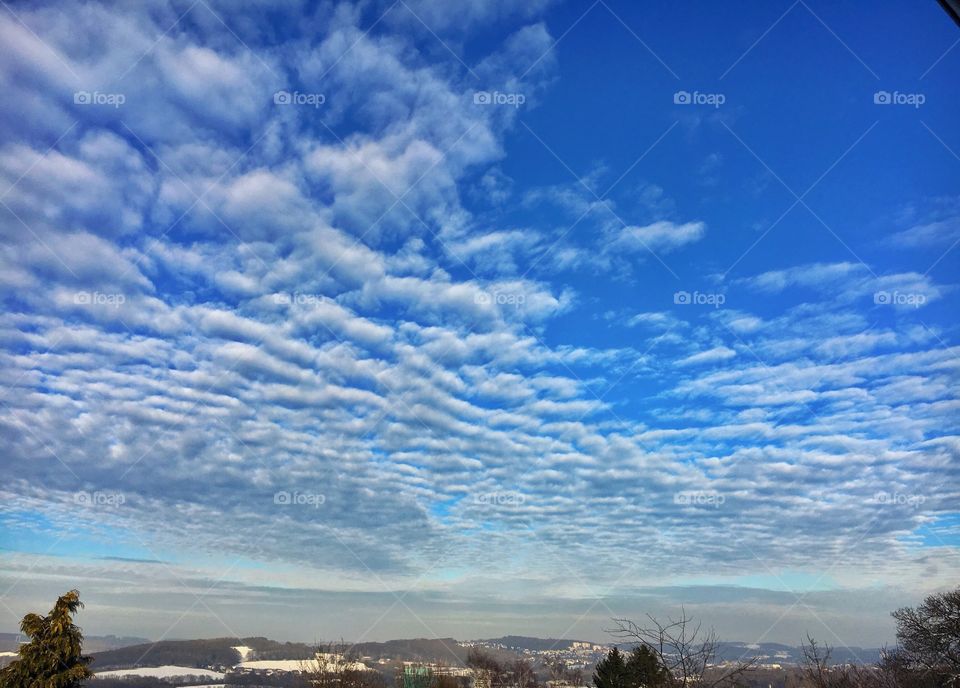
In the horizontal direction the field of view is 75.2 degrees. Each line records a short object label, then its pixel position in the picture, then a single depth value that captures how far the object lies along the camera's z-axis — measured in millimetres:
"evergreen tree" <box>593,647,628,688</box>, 50000
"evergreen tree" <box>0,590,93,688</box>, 25078
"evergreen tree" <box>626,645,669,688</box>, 42938
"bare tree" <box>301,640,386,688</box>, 41581
